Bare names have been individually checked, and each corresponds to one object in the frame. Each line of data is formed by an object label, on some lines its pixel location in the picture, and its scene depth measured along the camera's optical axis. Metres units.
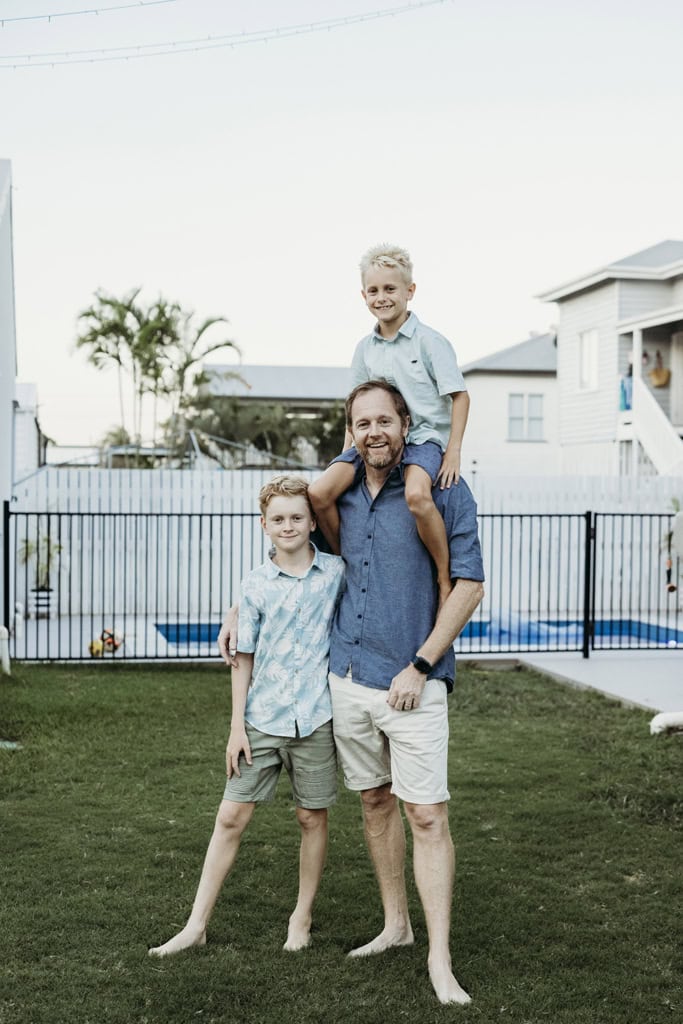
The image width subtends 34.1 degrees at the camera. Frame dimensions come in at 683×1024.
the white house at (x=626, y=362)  20.77
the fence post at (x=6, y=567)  10.24
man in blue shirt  3.39
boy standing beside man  3.55
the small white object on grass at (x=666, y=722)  4.74
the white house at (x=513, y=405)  30.84
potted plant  13.48
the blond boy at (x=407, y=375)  3.58
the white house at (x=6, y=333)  11.88
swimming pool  12.70
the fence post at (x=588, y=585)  11.22
